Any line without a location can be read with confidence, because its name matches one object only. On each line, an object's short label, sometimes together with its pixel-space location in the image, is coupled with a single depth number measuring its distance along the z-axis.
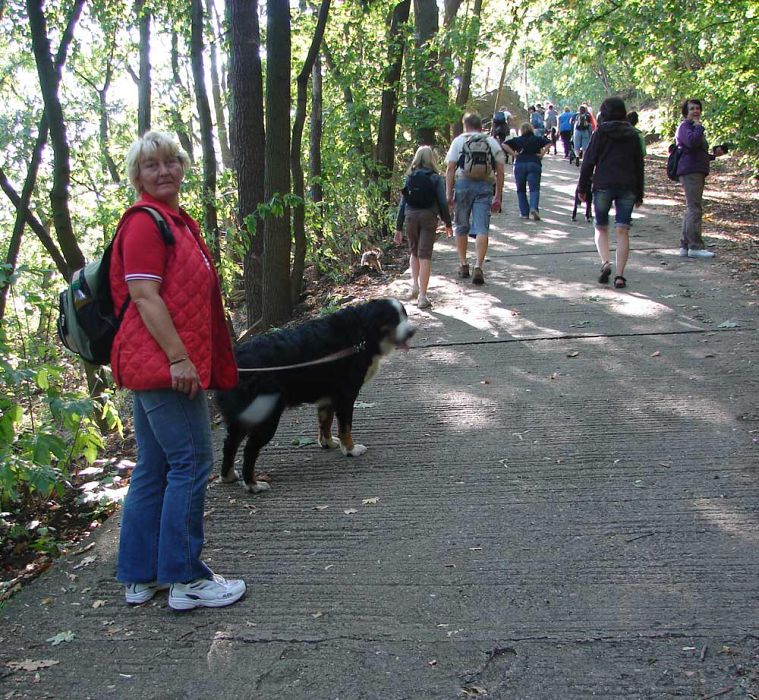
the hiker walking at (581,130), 20.78
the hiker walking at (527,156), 14.00
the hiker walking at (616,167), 8.61
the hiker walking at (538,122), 26.89
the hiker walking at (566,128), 26.95
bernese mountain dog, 4.63
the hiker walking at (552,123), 30.95
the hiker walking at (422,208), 8.60
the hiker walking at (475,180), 9.16
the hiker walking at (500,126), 14.71
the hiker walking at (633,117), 10.92
